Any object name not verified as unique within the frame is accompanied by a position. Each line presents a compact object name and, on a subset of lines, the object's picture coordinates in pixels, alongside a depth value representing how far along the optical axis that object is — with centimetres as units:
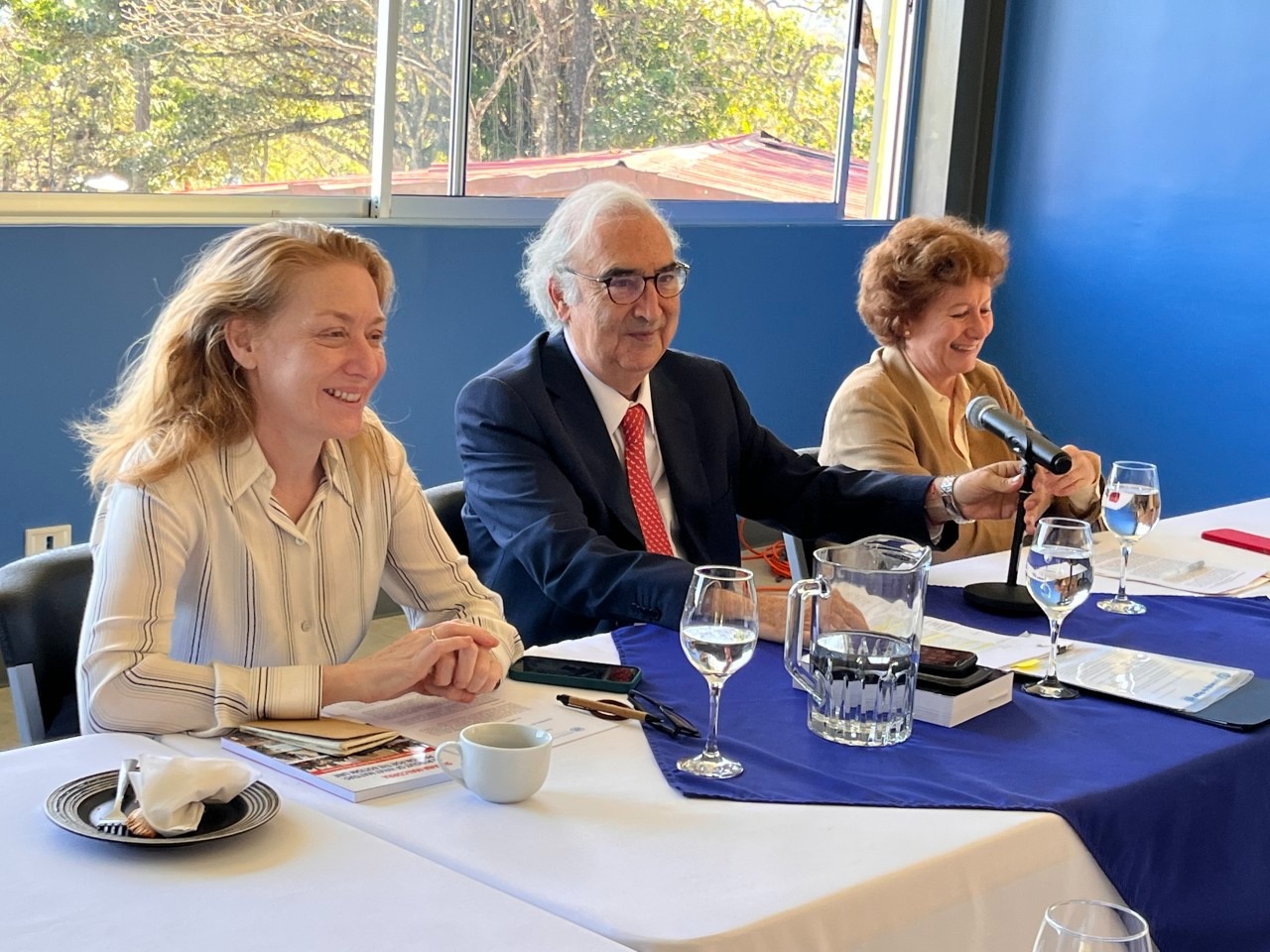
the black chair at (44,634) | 174
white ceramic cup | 136
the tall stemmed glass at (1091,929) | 72
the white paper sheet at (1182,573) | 240
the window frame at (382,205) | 370
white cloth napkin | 124
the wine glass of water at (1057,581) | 183
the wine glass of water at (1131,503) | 233
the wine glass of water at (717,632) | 147
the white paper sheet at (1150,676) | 180
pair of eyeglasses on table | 160
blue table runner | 146
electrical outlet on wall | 365
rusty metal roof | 439
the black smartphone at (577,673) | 173
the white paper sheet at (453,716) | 160
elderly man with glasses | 231
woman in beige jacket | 290
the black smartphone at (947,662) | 173
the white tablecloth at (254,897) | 109
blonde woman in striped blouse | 169
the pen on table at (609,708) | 163
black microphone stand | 217
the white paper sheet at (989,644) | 192
